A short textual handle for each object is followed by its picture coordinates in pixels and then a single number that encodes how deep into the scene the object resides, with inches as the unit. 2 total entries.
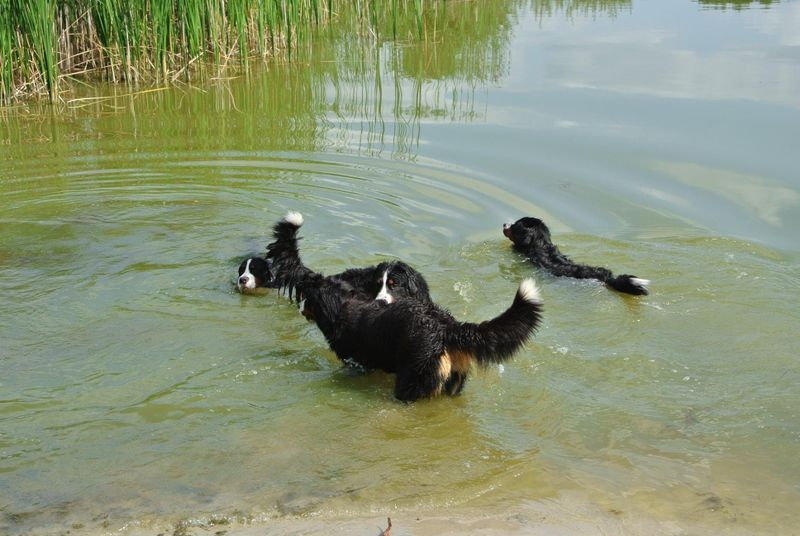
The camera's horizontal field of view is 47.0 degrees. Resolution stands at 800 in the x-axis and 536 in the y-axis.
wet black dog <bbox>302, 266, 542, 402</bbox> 191.3
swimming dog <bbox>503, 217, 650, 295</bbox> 269.0
